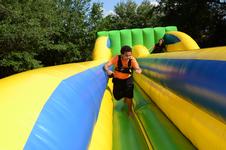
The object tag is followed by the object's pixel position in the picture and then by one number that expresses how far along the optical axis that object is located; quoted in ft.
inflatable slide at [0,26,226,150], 4.95
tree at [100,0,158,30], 118.01
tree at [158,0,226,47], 64.69
